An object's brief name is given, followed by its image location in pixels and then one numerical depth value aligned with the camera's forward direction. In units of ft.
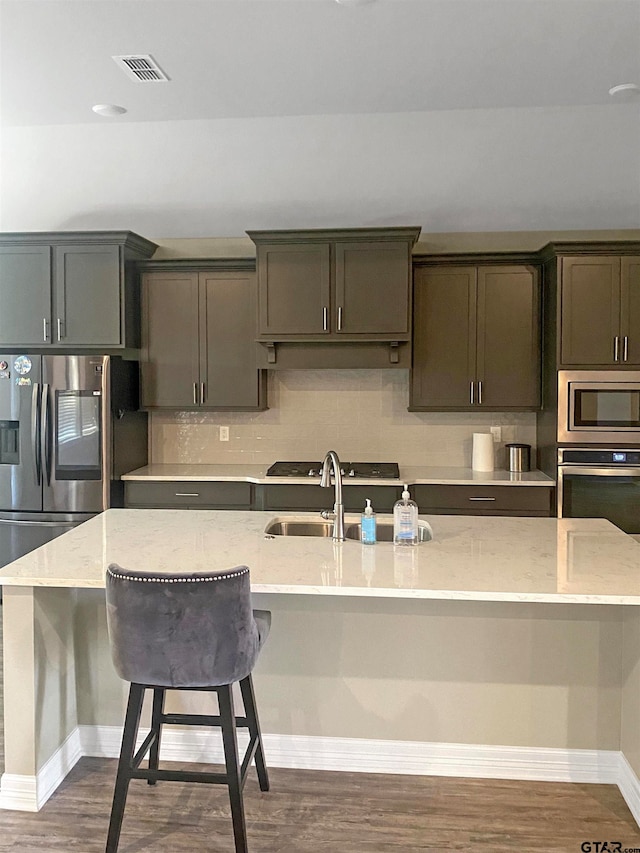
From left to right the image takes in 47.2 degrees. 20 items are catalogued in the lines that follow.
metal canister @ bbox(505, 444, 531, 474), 14.94
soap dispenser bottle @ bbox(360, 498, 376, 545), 8.73
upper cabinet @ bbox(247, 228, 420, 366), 14.39
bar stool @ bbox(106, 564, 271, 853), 6.70
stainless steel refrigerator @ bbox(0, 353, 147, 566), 14.23
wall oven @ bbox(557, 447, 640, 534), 13.66
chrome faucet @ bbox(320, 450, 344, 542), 8.89
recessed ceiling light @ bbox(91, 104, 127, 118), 14.80
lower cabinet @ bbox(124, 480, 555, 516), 13.96
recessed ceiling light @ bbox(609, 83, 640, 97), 13.73
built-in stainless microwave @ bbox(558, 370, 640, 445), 13.65
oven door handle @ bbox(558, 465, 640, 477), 13.53
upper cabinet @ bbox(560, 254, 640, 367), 13.69
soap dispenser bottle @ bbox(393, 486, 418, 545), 8.65
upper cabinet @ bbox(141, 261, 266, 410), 15.25
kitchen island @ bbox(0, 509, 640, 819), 8.10
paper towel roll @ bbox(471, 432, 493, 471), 15.16
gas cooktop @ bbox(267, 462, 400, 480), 14.34
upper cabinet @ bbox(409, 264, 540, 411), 14.67
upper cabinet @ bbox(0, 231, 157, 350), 14.60
